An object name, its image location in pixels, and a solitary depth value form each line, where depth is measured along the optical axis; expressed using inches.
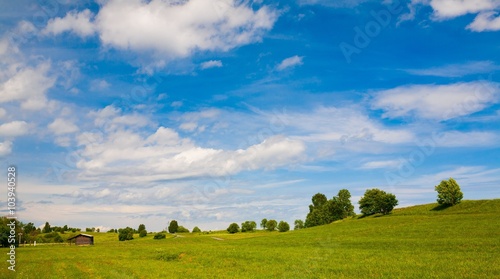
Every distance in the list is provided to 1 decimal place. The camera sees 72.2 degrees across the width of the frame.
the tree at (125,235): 6053.2
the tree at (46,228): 7163.4
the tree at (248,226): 7283.5
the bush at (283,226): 6594.5
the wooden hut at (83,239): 4948.1
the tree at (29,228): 5957.2
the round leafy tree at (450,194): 3454.7
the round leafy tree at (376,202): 4183.1
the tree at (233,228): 6914.4
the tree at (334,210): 5329.7
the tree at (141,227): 7071.9
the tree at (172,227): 7691.9
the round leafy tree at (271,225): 7564.0
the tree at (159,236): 5654.5
